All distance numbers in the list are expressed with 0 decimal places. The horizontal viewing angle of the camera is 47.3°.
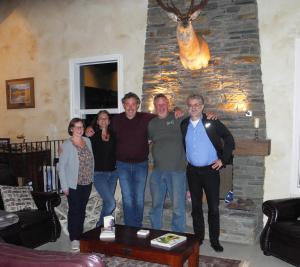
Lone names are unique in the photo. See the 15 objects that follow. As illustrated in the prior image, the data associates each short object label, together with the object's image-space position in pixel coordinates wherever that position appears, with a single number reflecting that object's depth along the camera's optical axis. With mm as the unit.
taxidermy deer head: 3865
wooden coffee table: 2441
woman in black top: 3600
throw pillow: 3682
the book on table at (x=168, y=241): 2543
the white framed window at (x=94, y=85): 5191
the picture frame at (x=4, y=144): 5414
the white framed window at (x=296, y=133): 3998
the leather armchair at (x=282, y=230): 3102
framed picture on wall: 5672
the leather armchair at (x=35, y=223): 3299
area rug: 3158
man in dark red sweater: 3584
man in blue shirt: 3346
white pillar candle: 4105
